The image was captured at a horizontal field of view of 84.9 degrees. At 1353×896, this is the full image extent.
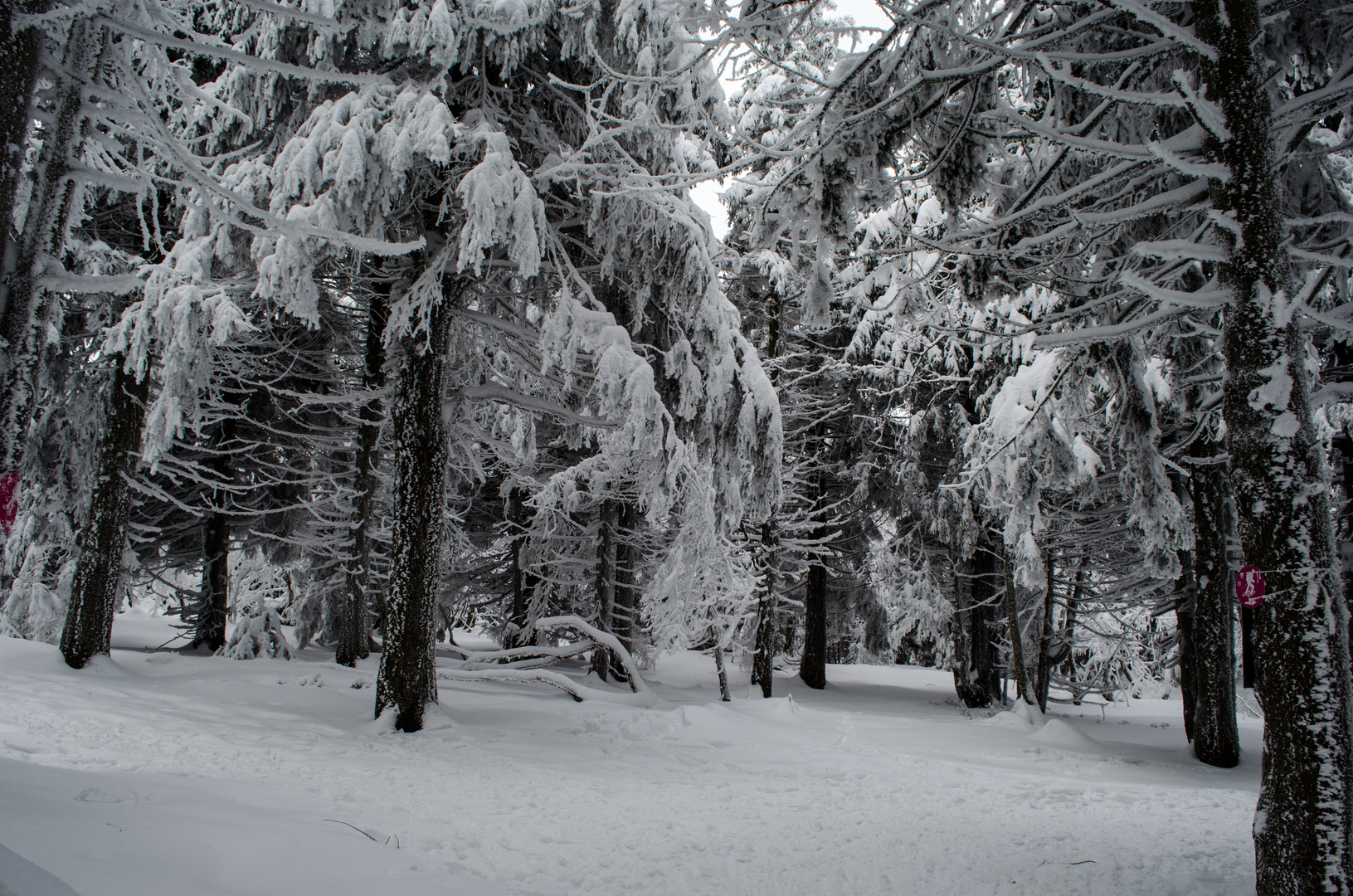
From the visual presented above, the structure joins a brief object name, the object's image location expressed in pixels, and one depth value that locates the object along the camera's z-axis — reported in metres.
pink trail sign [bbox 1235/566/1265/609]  3.56
